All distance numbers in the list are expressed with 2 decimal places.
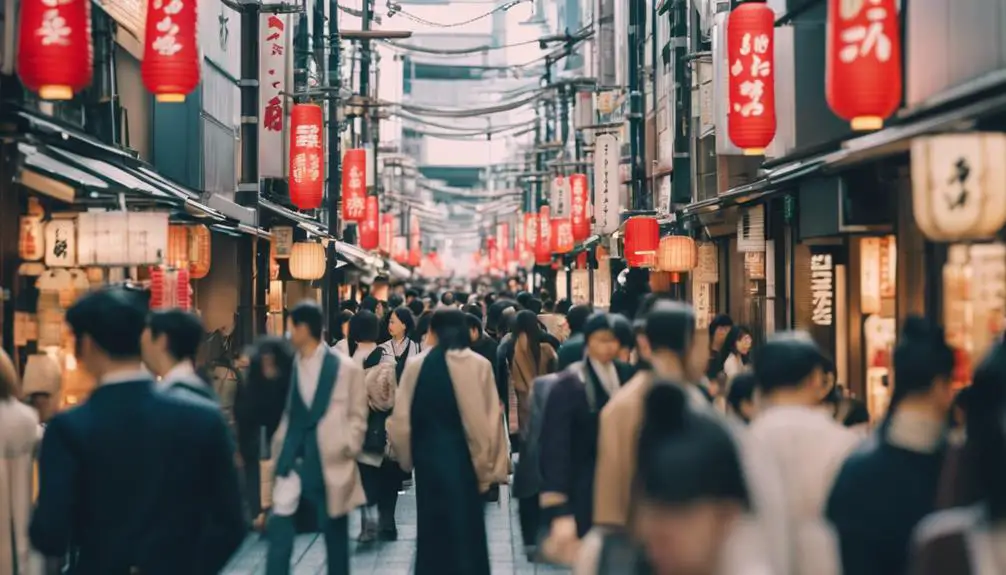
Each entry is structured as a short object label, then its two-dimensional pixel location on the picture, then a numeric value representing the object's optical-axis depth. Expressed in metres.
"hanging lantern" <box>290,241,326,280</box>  28.41
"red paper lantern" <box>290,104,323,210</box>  27.41
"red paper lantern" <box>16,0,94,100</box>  12.73
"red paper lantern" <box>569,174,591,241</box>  37.50
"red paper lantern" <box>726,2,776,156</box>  18.05
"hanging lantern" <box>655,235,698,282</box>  25.56
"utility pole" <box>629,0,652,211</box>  30.55
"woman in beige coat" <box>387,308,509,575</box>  10.80
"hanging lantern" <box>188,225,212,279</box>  19.64
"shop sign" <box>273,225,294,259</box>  28.33
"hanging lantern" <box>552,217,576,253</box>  41.41
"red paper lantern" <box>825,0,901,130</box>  12.83
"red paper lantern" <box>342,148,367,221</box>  40.00
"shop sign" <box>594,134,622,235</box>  32.50
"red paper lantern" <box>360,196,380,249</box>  48.04
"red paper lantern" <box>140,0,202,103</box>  15.82
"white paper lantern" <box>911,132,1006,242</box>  10.41
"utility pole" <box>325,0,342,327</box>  31.59
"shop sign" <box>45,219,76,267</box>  14.17
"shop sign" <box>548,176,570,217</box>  41.06
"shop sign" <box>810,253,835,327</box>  17.56
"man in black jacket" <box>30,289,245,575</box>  5.83
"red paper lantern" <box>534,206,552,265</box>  48.23
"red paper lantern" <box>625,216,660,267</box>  27.95
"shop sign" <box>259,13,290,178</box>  26.28
